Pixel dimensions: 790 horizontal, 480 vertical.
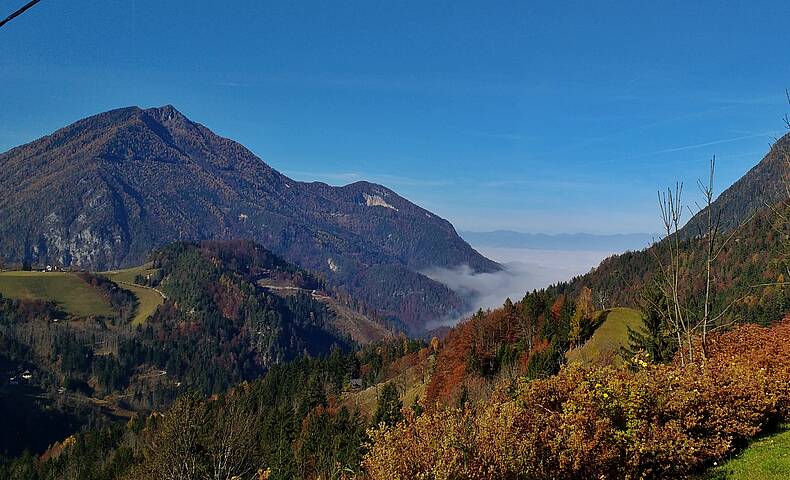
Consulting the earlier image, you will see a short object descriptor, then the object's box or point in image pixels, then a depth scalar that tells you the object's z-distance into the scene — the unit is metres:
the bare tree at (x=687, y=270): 27.32
